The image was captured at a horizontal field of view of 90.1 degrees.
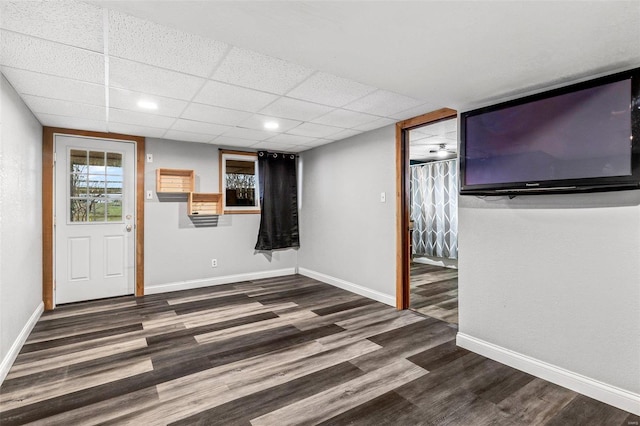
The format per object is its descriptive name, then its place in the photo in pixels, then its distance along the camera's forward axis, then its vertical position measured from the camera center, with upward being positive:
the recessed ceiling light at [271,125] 3.83 +1.08
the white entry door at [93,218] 4.09 -0.05
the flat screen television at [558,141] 1.89 +0.48
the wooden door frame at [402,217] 3.87 -0.06
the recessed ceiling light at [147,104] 3.05 +1.07
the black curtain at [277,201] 5.45 +0.21
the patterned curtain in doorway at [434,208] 6.37 +0.08
